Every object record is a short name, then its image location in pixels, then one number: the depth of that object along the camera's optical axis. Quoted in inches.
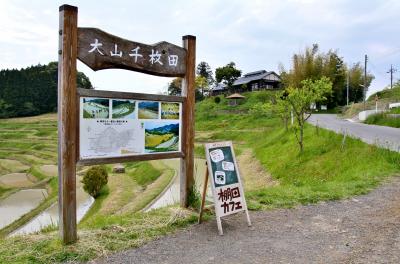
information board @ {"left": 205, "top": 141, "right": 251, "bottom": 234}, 167.0
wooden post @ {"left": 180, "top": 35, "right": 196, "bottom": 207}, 191.2
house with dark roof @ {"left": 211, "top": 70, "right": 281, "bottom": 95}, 2165.4
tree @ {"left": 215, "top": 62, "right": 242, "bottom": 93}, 2257.6
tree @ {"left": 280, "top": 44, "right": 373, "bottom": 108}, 1571.1
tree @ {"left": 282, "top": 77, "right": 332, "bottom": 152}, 492.1
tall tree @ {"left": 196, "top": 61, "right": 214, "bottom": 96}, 2687.0
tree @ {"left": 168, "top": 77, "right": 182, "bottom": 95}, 2411.4
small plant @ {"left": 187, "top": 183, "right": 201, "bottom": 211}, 195.6
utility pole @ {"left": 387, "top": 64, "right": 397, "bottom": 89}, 2137.1
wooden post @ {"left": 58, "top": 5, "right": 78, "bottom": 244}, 140.9
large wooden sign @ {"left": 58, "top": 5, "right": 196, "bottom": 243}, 141.9
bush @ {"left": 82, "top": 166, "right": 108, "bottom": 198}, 649.6
